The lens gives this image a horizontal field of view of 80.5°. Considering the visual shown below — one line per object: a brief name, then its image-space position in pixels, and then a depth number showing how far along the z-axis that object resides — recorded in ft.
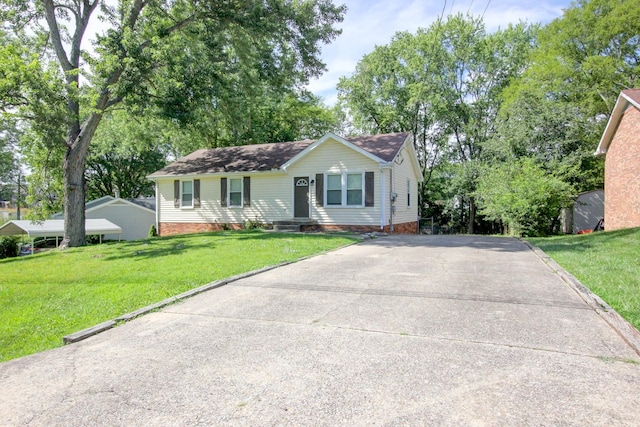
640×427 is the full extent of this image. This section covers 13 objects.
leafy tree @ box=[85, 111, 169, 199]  119.71
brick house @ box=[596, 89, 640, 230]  46.73
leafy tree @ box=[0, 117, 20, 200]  41.65
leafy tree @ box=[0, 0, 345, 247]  39.75
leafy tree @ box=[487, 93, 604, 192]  65.26
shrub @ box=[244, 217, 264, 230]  58.90
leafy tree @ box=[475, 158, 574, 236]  49.19
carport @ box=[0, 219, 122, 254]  83.46
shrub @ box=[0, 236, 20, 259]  61.62
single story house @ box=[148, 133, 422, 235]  51.70
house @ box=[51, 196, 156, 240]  97.81
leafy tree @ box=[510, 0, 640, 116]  73.56
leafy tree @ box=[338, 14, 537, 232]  93.76
